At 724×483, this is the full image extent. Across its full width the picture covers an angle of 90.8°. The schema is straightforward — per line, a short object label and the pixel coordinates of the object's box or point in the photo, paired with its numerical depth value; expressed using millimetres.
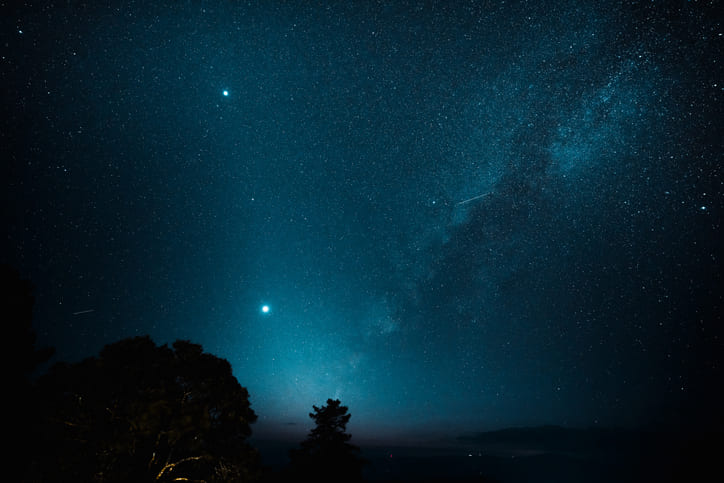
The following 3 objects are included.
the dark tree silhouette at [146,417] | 9328
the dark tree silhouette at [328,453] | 26266
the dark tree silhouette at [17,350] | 11445
